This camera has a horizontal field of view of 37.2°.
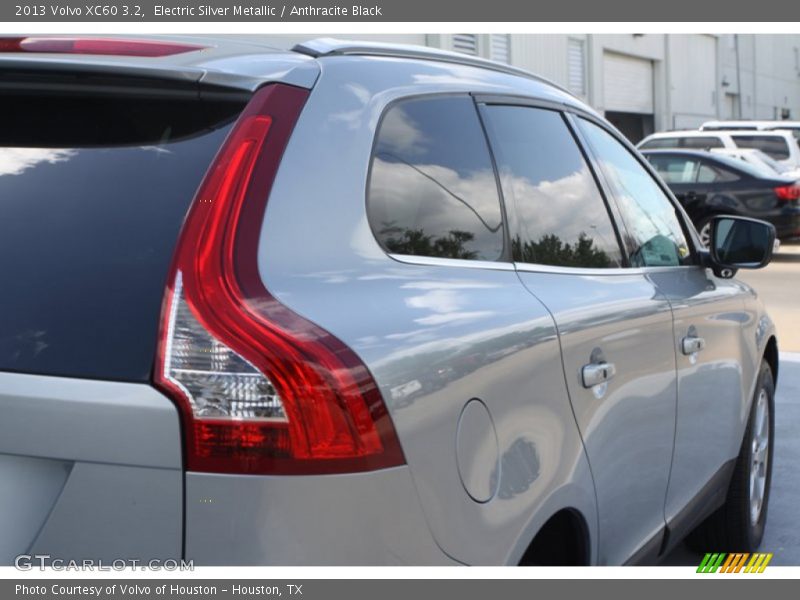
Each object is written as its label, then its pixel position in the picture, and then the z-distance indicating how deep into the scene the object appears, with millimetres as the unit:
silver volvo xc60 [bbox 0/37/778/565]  1967
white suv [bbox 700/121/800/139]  27047
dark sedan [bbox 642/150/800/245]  16516
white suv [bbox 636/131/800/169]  22641
